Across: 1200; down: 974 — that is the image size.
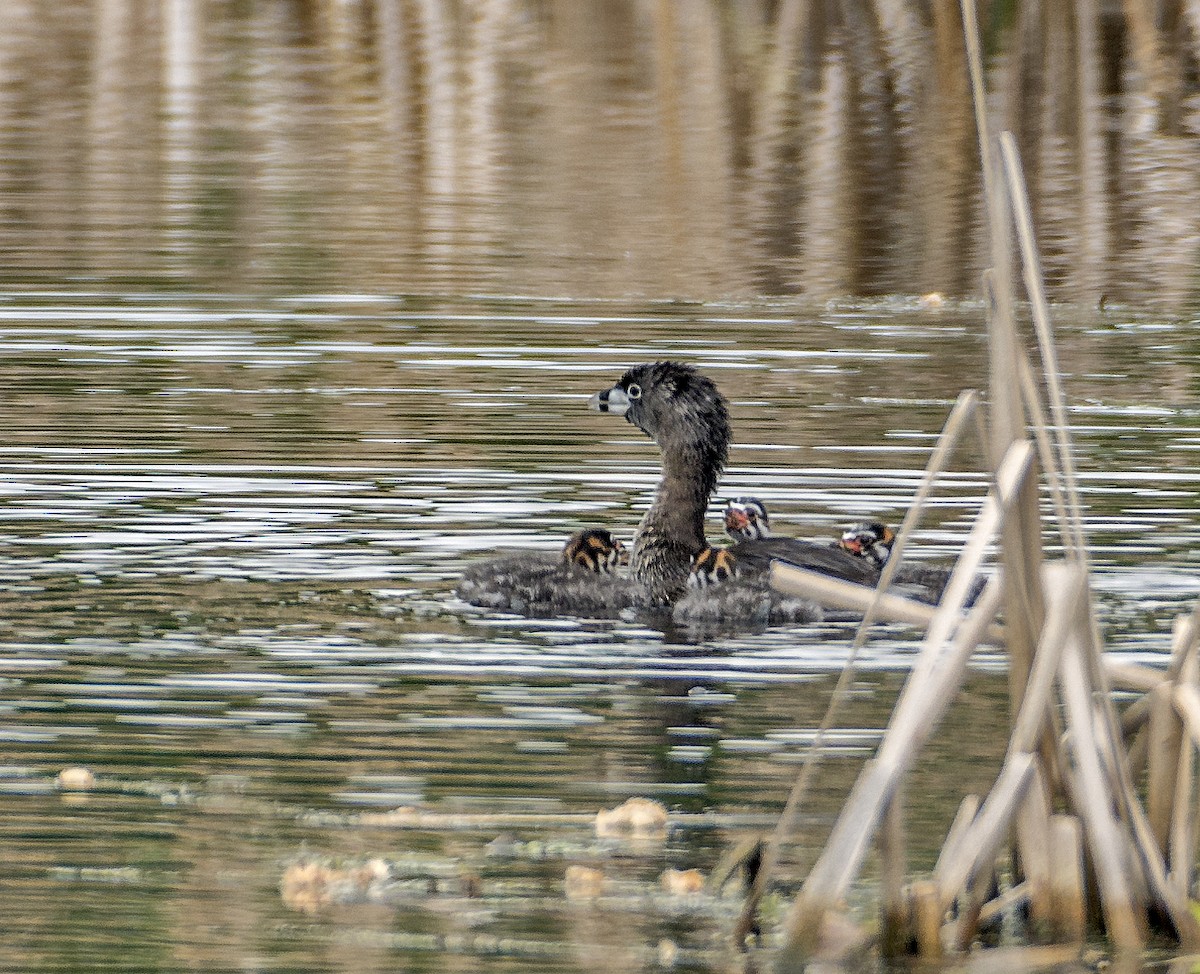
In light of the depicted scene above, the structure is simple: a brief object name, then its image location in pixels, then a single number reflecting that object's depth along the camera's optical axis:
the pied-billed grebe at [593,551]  19.97
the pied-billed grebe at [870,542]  19.92
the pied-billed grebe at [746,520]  21.08
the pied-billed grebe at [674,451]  21.05
